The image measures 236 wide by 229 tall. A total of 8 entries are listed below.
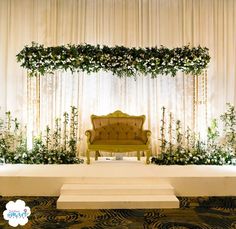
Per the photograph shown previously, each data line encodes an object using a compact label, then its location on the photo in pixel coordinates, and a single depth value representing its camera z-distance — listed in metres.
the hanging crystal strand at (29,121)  7.53
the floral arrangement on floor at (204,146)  6.94
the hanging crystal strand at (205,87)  8.30
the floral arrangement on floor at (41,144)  6.93
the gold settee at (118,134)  6.85
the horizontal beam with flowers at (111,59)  7.16
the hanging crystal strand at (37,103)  7.69
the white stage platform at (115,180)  5.20
